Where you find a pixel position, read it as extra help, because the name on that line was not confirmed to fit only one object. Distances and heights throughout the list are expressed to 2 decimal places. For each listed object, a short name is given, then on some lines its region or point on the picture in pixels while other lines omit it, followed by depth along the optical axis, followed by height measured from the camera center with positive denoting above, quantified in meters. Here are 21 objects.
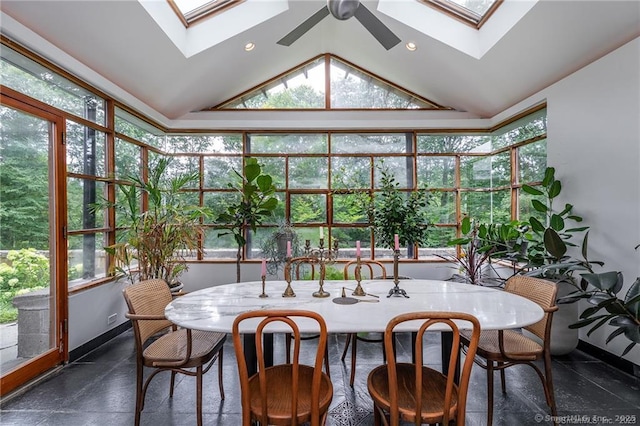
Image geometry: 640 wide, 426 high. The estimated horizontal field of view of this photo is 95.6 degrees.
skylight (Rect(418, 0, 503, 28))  3.11 +2.26
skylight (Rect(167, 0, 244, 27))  3.07 +2.29
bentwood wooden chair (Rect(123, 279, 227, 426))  1.77 -0.83
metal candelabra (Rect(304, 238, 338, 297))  2.08 -0.32
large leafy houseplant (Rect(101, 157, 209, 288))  3.10 -0.15
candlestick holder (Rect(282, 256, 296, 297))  2.06 -0.47
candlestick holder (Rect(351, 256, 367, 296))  2.11 -0.54
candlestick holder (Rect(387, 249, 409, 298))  2.08 -0.53
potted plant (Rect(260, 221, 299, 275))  4.17 -0.43
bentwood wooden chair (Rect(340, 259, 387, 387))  2.39 -1.21
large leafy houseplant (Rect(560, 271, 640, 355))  1.94 -0.65
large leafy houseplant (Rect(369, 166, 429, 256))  3.97 -0.04
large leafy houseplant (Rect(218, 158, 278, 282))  3.87 +0.20
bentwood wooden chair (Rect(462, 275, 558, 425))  1.80 -0.87
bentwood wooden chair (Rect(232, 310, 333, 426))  1.32 -0.86
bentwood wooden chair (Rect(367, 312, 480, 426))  1.30 -0.88
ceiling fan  1.76 +1.34
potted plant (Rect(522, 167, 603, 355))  2.60 -0.44
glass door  2.26 -0.19
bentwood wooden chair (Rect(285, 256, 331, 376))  2.29 -0.88
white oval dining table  1.55 -0.57
